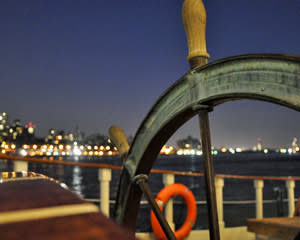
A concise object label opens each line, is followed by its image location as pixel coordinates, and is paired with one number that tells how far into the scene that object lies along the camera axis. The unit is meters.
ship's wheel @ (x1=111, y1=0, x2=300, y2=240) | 1.04
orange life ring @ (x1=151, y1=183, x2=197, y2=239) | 3.50
